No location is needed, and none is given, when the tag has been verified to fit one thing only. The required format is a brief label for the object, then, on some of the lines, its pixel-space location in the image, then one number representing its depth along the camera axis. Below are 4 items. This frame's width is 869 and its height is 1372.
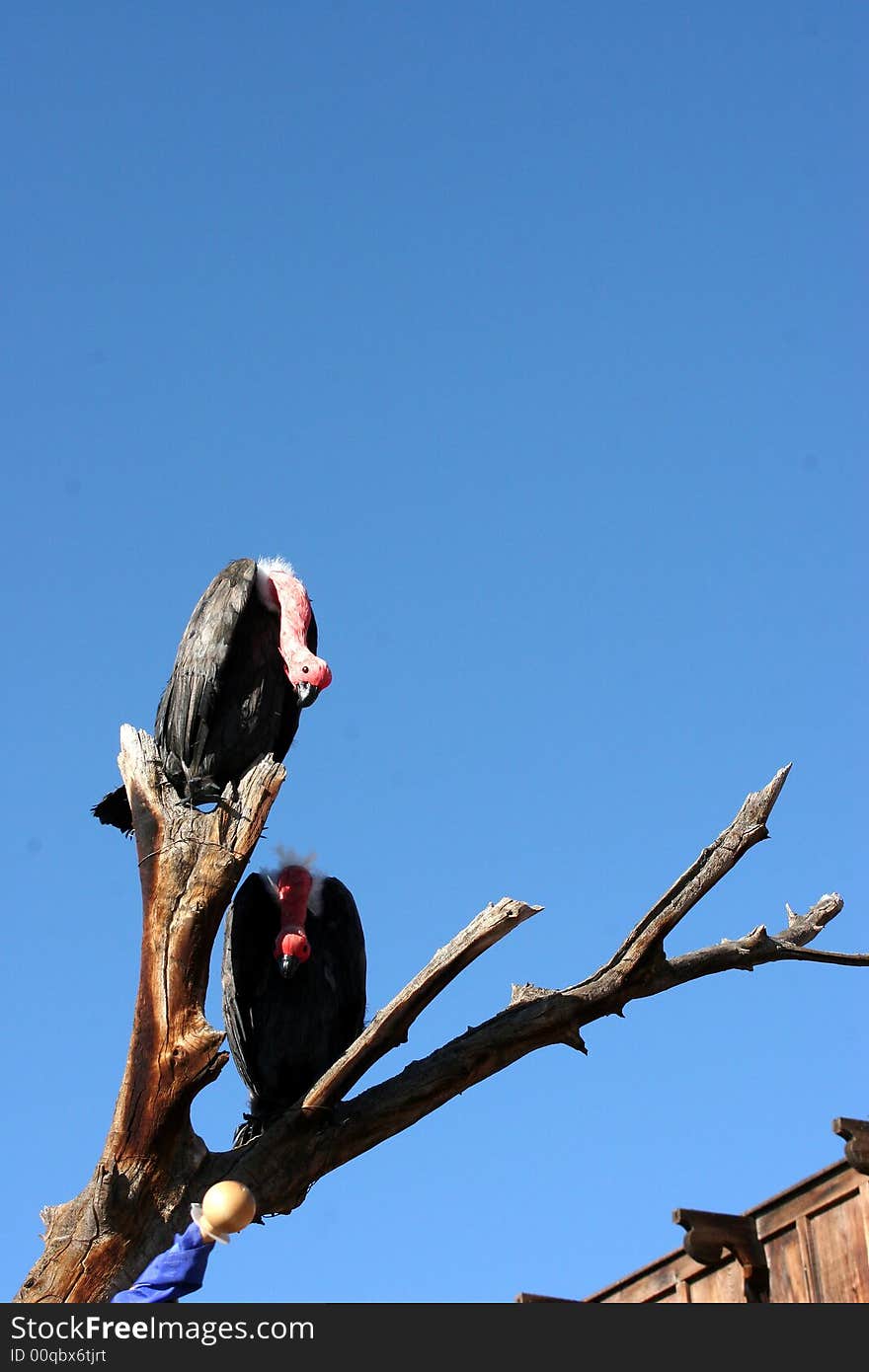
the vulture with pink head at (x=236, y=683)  19.72
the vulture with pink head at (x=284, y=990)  19.83
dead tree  15.67
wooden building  19.02
